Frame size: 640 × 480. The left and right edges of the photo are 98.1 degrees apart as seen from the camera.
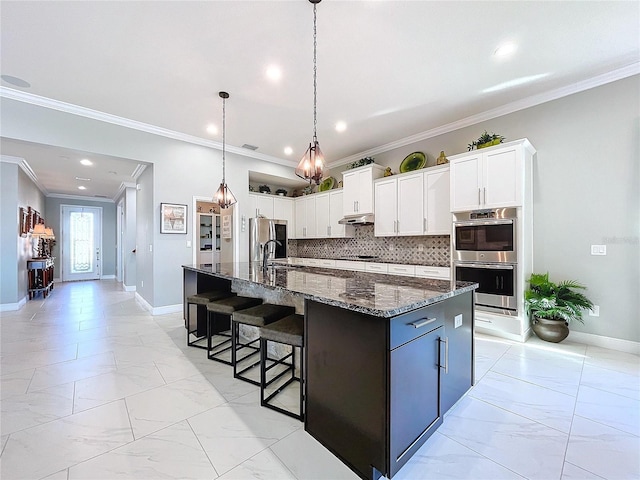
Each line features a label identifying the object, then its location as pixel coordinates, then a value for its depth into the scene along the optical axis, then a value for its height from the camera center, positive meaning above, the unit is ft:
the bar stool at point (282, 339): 5.87 -2.11
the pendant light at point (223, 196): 13.06 +2.18
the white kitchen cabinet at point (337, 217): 18.80 +1.73
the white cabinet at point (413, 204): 13.44 +2.00
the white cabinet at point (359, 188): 16.66 +3.34
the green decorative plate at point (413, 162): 15.30 +4.50
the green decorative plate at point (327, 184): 20.72 +4.38
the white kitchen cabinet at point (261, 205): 19.24 +2.69
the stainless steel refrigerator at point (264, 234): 18.63 +0.58
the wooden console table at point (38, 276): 18.78 -2.37
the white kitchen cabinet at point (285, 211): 21.01 +2.42
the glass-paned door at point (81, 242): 28.71 +0.05
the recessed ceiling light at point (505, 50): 8.48 +6.00
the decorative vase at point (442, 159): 13.89 +4.16
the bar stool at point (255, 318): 7.06 -1.95
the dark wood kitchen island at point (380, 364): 4.15 -2.11
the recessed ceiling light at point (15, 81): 9.96 +5.96
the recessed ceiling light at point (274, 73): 9.63 +6.03
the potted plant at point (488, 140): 11.46 +4.31
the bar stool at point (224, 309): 8.44 -2.04
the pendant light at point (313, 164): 8.27 +2.33
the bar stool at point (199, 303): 9.62 -2.12
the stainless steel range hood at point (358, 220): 16.71 +1.38
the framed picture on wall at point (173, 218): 14.99 +1.36
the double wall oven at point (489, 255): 10.73 -0.56
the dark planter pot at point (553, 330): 10.16 -3.25
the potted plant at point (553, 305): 10.03 -2.31
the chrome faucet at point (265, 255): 9.42 -0.44
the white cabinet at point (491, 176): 10.59 +2.65
